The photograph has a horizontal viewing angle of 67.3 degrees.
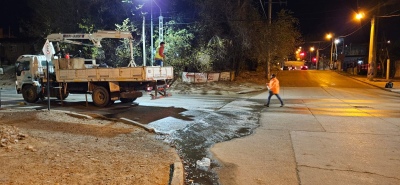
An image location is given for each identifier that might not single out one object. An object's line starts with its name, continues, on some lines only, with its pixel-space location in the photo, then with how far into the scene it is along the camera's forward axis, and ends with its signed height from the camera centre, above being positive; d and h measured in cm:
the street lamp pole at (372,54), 2790 +187
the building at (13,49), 4172 +331
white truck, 1321 -24
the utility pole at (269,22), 2807 +484
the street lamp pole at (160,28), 2171 +326
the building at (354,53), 6095 +428
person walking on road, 1411 -59
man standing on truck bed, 1526 +93
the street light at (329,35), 5652 +721
